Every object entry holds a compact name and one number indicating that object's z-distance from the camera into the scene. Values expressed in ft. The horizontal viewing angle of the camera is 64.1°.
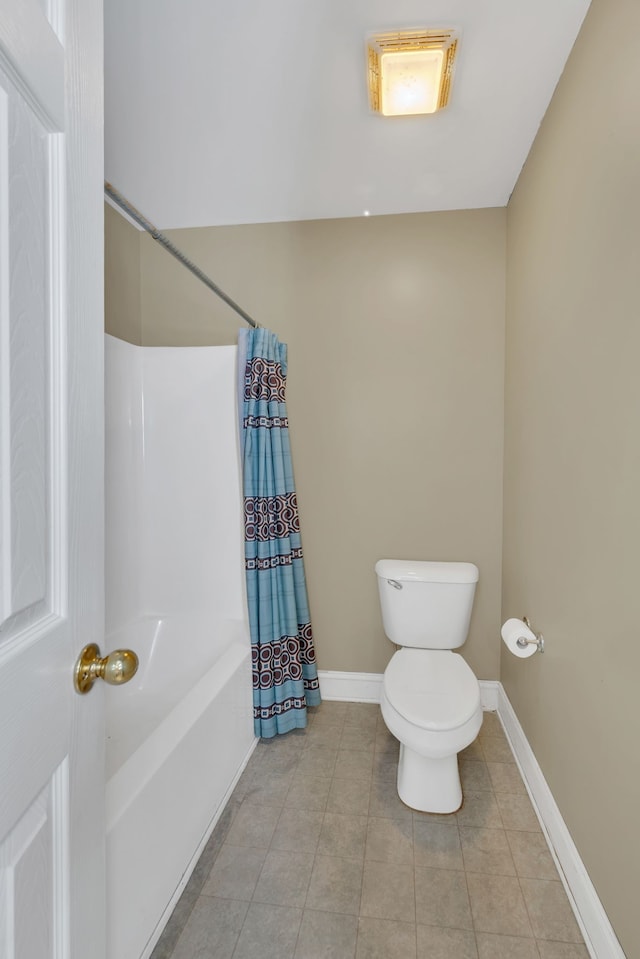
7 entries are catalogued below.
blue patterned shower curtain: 7.10
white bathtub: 3.97
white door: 1.95
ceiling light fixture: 4.82
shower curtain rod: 4.26
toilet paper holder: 5.70
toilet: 5.50
